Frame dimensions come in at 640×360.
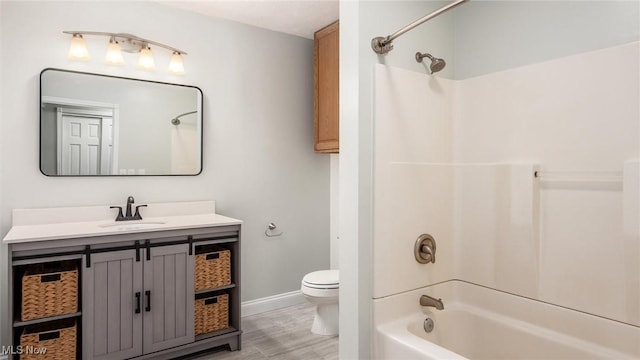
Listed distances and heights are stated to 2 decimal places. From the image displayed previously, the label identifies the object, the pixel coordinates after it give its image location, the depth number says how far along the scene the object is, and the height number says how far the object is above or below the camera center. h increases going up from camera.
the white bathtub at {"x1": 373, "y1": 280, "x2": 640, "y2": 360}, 1.52 -0.68
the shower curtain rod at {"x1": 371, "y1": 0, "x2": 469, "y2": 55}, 1.66 +0.62
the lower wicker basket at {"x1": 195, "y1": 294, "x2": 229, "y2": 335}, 2.56 -0.95
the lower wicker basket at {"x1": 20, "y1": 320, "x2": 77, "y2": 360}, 2.00 -0.90
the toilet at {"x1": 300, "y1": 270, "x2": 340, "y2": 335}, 2.73 -0.87
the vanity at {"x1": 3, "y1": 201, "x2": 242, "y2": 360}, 2.02 -0.64
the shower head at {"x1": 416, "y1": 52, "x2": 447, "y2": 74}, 1.81 +0.59
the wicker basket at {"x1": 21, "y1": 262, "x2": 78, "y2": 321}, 1.99 -0.61
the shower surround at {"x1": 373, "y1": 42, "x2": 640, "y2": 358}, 1.50 +0.00
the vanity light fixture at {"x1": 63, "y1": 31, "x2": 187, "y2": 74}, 2.51 +0.94
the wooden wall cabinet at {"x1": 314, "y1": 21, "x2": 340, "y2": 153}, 3.21 +0.83
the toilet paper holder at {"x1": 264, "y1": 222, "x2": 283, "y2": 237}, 3.42 -0.45
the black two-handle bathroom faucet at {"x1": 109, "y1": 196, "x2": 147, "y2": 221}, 2.66 -0.25
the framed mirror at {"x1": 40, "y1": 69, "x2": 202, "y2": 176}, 2.49 +0.39
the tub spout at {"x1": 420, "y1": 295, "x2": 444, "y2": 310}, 1.79 -0.60
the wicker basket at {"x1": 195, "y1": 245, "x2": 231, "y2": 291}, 2.54 -0.61
